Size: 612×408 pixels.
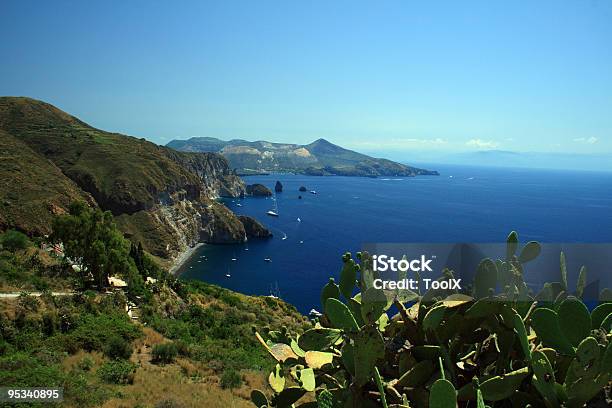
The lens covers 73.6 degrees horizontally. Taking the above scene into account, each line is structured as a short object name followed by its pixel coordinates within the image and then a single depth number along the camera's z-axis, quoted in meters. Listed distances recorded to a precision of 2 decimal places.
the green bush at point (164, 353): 15.01
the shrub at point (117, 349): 14.48
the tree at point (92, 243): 24.31
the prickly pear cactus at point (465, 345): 2.86
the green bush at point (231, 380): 13.08
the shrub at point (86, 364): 12.53
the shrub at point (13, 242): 28.67
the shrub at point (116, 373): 12.10
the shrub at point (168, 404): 10.22
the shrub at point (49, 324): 15.09
